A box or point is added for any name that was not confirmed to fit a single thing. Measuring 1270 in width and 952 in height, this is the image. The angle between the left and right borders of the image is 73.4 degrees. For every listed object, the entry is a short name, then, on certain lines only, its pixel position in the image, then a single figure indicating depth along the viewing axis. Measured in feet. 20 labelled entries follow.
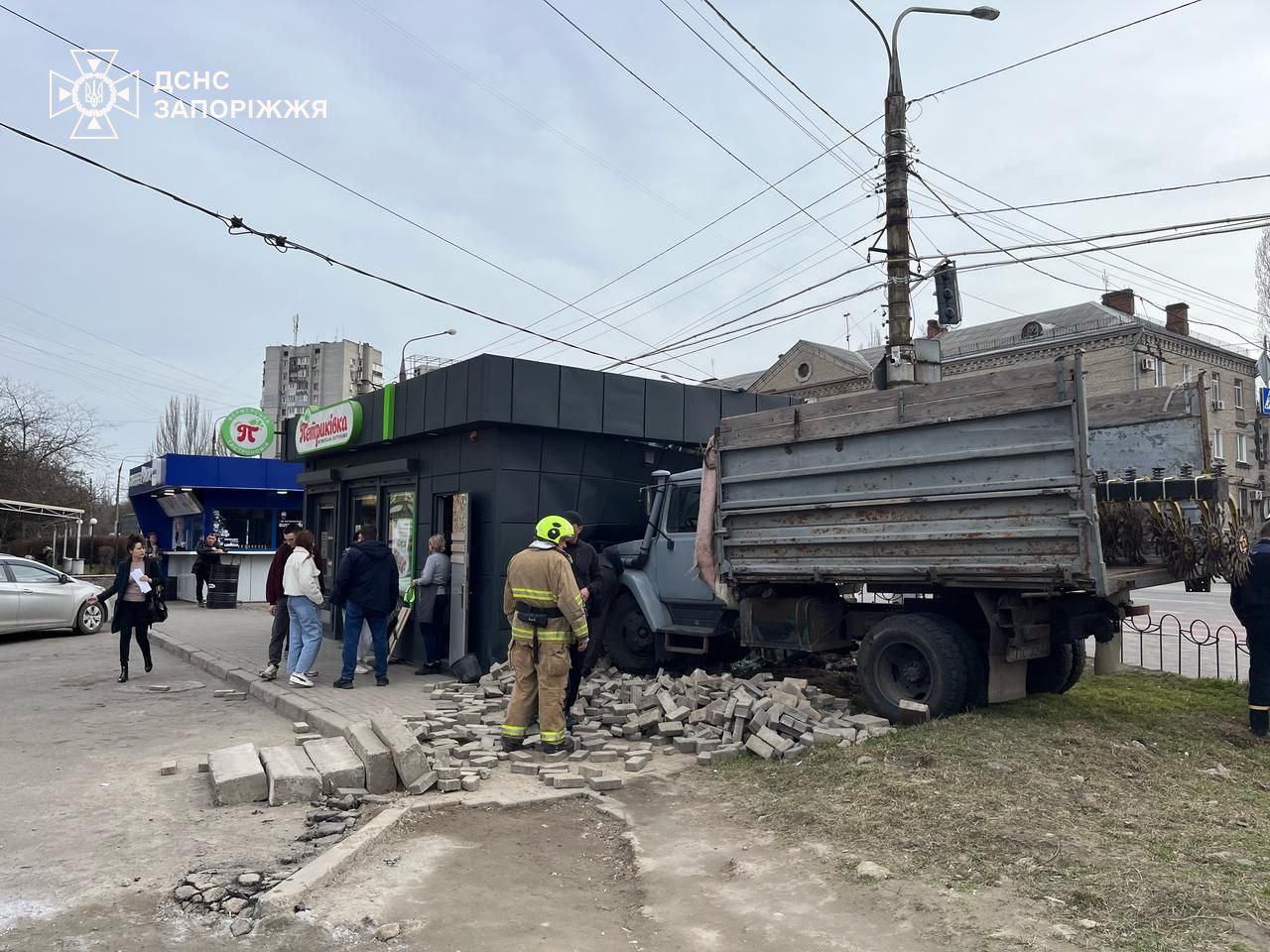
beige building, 120.47
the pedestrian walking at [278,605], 32.12
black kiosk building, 32.22
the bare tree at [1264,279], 101.24
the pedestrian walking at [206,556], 67.67
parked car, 46.73
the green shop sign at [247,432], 69.31
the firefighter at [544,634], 21.67
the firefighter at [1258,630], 21.06
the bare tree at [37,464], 99.35
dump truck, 19.80
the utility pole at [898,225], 40.63
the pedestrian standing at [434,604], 33.12
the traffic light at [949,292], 43.68
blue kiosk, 68.39
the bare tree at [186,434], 181.88
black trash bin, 66.44
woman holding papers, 32.09
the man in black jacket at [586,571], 25.99
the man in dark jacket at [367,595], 30.68
